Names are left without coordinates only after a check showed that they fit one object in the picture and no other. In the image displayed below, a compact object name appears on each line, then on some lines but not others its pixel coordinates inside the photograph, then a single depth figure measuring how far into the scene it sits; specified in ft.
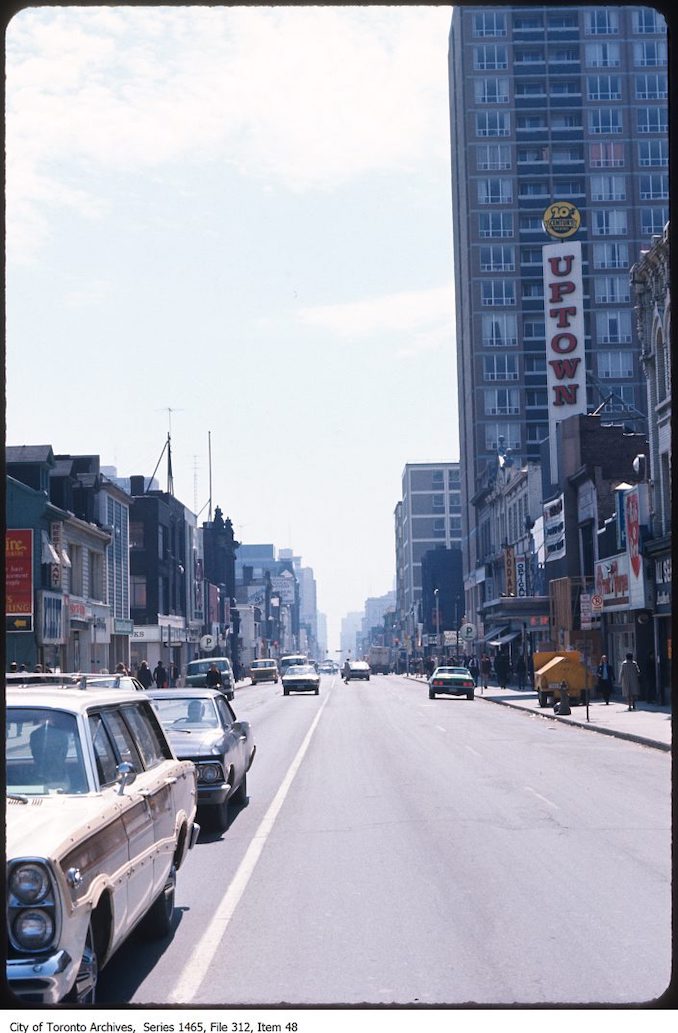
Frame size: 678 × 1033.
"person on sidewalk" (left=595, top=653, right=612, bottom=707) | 147.33
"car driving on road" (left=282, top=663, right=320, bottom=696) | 217.56
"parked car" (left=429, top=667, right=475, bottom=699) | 184.85
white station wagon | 19.71
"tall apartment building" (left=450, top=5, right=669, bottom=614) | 375.04
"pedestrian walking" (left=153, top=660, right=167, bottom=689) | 170.30
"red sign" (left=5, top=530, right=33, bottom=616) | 150.30
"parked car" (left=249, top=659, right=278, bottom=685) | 317.63
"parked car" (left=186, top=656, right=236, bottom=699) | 167.84
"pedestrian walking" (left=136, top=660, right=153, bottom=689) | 150.75
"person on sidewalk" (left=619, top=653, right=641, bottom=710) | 126.00
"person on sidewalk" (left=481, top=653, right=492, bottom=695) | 221.05
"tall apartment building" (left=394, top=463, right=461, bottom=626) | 606.96
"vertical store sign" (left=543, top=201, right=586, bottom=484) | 211.20
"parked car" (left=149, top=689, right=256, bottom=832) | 45.44
